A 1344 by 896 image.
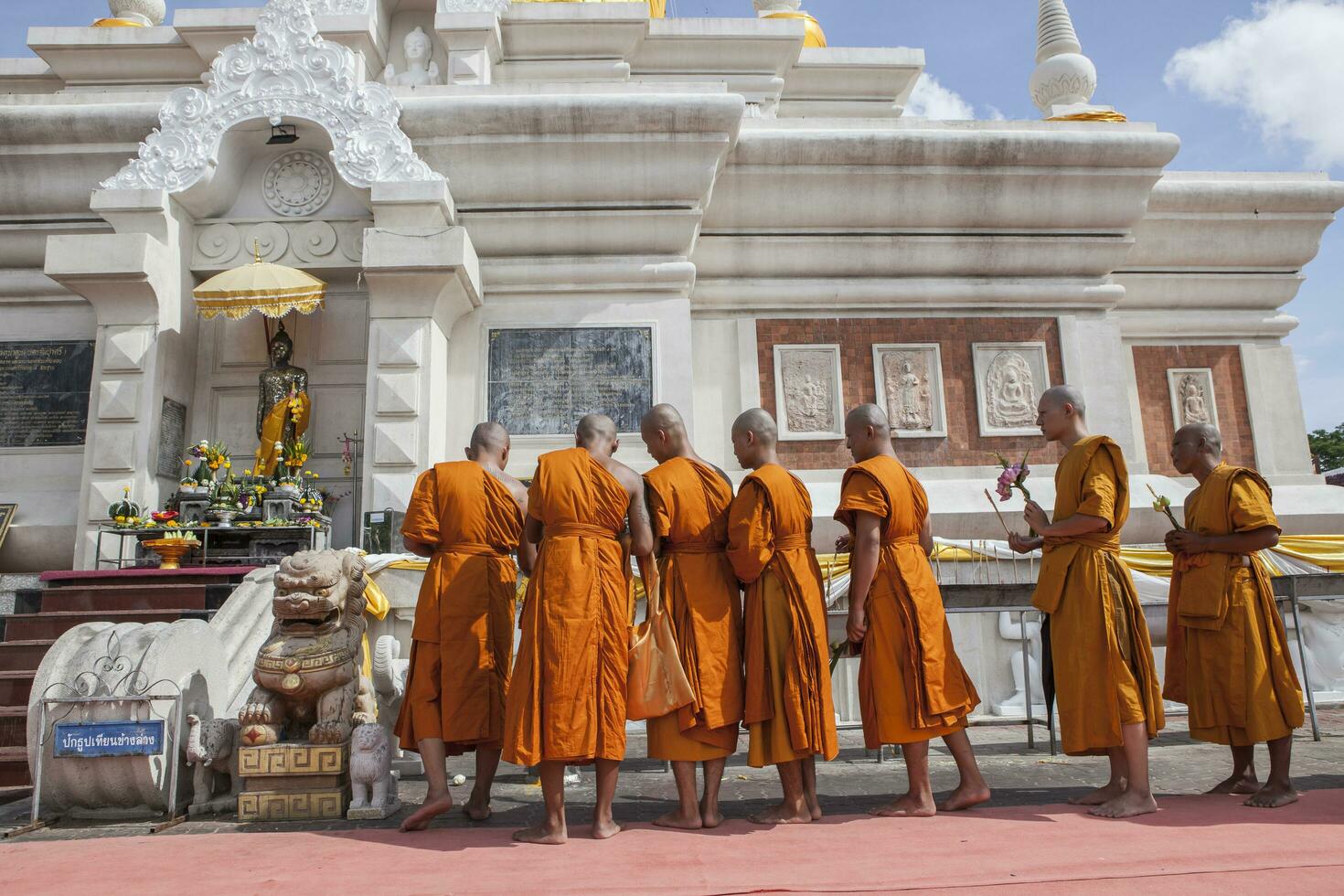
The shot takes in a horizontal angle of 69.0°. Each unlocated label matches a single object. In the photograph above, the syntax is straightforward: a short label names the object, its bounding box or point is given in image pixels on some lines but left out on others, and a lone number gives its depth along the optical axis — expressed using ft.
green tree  117.50
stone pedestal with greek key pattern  15.29
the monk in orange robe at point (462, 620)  15.06
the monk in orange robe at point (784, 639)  14.43
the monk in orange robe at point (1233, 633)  15.58
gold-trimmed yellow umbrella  29.19
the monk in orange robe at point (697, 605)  14.29
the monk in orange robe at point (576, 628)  13.52
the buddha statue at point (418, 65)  39.50
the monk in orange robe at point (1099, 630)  14.55
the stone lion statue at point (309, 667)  15.79
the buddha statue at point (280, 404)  31.07
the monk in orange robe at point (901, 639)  14.64
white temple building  30.30
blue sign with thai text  15.29
